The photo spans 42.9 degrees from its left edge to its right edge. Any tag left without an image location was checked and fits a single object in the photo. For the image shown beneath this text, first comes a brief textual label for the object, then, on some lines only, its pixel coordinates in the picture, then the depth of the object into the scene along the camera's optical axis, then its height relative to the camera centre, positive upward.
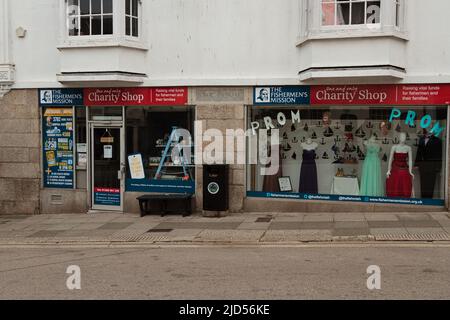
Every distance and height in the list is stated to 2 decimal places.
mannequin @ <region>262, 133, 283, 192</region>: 14.23 -1.11
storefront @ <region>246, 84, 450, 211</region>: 12.99 -0.34
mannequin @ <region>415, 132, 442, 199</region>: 13.01 -0.67
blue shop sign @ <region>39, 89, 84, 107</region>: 15.08 +0.89
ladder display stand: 14.67 -0.51
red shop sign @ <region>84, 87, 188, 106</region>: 14.40 +0.89
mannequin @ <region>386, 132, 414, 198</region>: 13.22 -0.92
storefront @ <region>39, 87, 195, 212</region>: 14.63 -0.37
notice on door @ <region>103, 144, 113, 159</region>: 15.09 -0.53
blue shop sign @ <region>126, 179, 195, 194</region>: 14.58 -1.40
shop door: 15.02 -1.00
